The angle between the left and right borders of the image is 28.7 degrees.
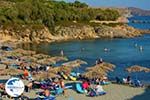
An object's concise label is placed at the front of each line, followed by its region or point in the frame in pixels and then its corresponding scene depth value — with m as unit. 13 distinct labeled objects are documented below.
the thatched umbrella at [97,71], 27.55
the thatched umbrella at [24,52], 41.43
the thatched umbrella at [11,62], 35.84
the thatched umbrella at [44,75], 26.98
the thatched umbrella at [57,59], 36.71
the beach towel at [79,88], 25.44
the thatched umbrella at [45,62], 35.43
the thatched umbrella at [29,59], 37.60
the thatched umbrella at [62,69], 29.09
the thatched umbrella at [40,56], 39.72
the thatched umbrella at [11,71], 30.02
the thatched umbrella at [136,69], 29.59
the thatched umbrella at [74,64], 32.77
